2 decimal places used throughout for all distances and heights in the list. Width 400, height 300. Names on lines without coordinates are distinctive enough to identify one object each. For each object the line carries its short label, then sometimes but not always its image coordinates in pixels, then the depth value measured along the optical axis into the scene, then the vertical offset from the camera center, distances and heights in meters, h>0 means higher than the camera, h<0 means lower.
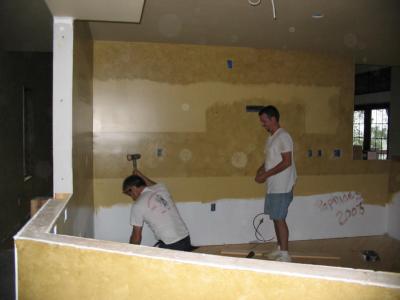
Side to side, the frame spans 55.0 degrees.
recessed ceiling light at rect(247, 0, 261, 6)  2.93 +1.07
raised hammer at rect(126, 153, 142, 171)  4.09 -0.22
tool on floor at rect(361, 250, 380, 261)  4.21 -1.30
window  7.47 +0.20
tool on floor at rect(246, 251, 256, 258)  4.16 -1.28
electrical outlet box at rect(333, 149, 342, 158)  5.23 -0.21
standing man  3.65 -0.36
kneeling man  3.01 -0.62
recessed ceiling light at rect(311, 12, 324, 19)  3.35 +1.08
